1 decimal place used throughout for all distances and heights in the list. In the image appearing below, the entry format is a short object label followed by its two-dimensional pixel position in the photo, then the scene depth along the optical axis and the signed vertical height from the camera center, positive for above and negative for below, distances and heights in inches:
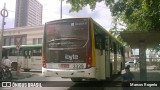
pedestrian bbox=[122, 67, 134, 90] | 182.5 -40.9
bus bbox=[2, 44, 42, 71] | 477.3 -25.6
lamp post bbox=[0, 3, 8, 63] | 376.7 +103.9
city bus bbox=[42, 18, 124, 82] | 217.9 +0.9
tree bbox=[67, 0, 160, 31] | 249.3 +87.4
